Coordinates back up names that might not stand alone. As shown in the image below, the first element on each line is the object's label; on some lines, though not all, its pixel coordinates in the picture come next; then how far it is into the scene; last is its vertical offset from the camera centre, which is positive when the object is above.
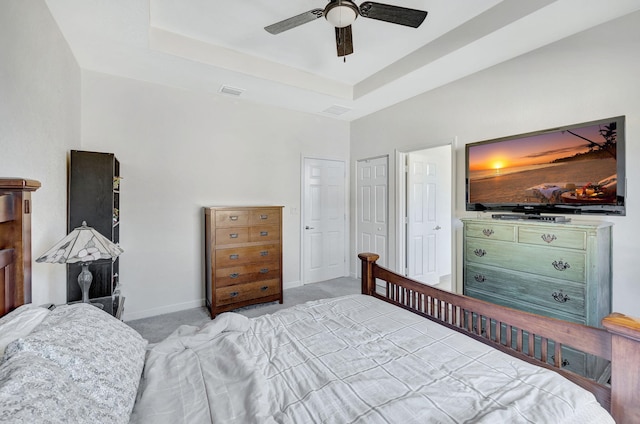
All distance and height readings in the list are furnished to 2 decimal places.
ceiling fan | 1.89 +1.35
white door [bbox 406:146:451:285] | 4.12 -0.06
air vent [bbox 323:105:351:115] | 4.11 +1.50
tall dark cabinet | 2.48 +0.07
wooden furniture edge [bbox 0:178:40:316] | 1.14 -0.13
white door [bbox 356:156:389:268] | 4.31 +0.08
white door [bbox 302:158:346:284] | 4.49 -0.15
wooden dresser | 3.21 -0.53
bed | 0.79 -0.64
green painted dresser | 1.93 -0.44
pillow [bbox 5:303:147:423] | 0.80 -0.46
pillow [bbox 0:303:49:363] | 0.92 -0.40
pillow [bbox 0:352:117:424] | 0.60 -0.42
